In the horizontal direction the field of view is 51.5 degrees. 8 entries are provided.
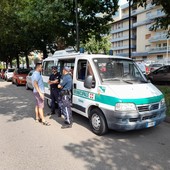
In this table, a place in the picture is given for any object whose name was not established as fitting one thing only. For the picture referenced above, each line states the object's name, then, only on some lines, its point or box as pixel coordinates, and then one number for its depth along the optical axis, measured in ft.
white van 13.07
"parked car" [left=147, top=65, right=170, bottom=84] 40.26
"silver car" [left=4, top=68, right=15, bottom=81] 63.64
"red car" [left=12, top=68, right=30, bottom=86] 47.07
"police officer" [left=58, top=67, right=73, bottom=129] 16.01
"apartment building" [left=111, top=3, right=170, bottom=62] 156.16
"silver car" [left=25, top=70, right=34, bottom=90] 38.65
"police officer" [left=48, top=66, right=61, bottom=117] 18.90
